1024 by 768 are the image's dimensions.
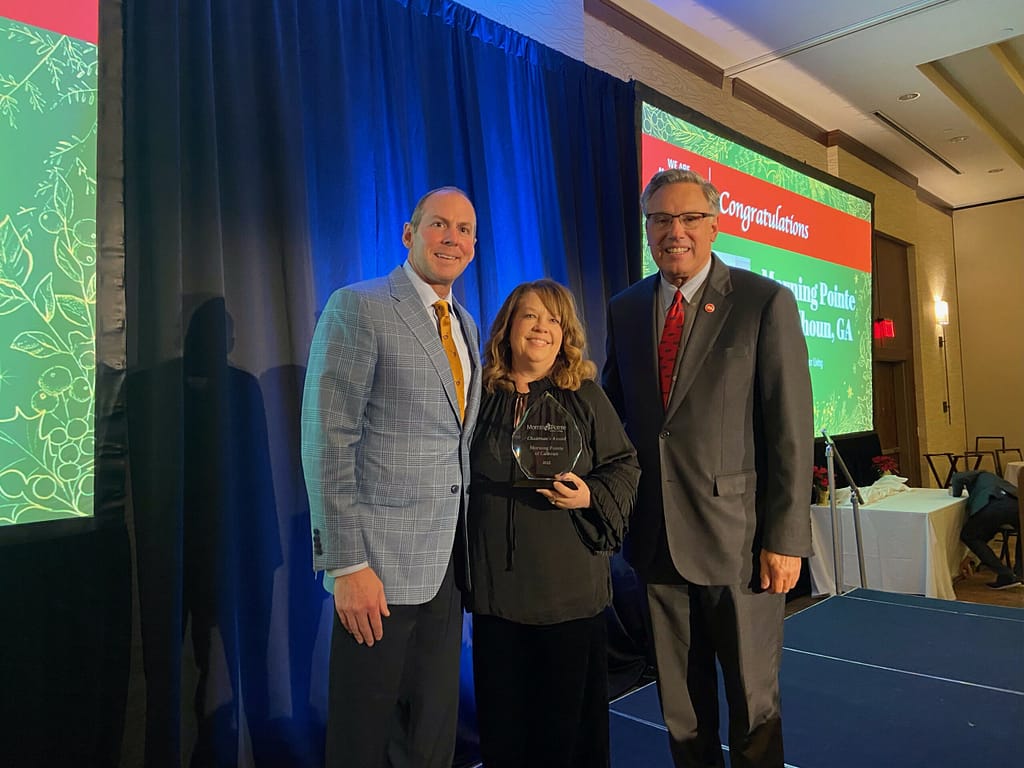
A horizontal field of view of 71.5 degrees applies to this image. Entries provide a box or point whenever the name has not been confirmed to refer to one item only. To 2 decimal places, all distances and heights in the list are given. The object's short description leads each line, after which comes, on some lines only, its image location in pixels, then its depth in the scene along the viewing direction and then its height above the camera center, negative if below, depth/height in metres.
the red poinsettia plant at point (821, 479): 4.46 -0.49
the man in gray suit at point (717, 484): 1.53 -0.18
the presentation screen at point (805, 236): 3.85 +1.10
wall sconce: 7.69 +0.84
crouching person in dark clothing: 4.15 -0.67
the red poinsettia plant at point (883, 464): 5.03 -0.45
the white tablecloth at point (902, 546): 3.91 -0.84
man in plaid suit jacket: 1.33 -0.18
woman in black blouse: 1.40 -0.28
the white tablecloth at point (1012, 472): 5.34 -0.56
